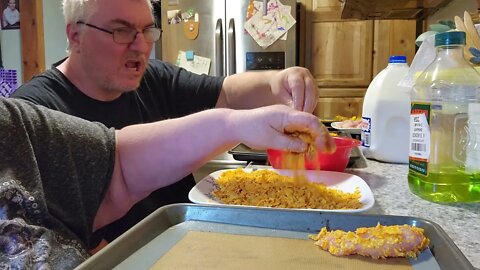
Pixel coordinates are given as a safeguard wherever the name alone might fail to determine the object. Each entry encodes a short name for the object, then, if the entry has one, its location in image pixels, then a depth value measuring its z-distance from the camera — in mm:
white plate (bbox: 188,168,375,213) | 751
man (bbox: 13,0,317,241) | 1216
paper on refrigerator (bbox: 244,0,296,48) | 2625
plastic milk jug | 1034
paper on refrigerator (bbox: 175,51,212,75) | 2699
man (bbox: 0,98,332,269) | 620
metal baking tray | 497
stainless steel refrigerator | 2635
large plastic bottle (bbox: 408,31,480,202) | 745
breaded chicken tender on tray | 515
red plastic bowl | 966
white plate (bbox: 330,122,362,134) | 1388
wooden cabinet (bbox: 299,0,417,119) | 2650
